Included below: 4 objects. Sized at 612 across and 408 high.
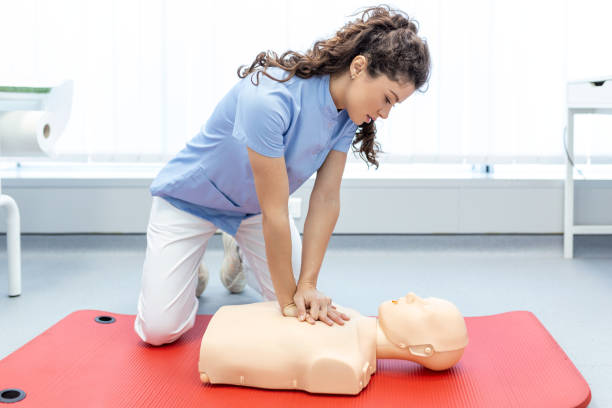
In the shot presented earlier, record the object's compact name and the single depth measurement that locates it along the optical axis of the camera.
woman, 1.38
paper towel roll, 2.05
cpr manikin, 1.37
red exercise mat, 1.35
